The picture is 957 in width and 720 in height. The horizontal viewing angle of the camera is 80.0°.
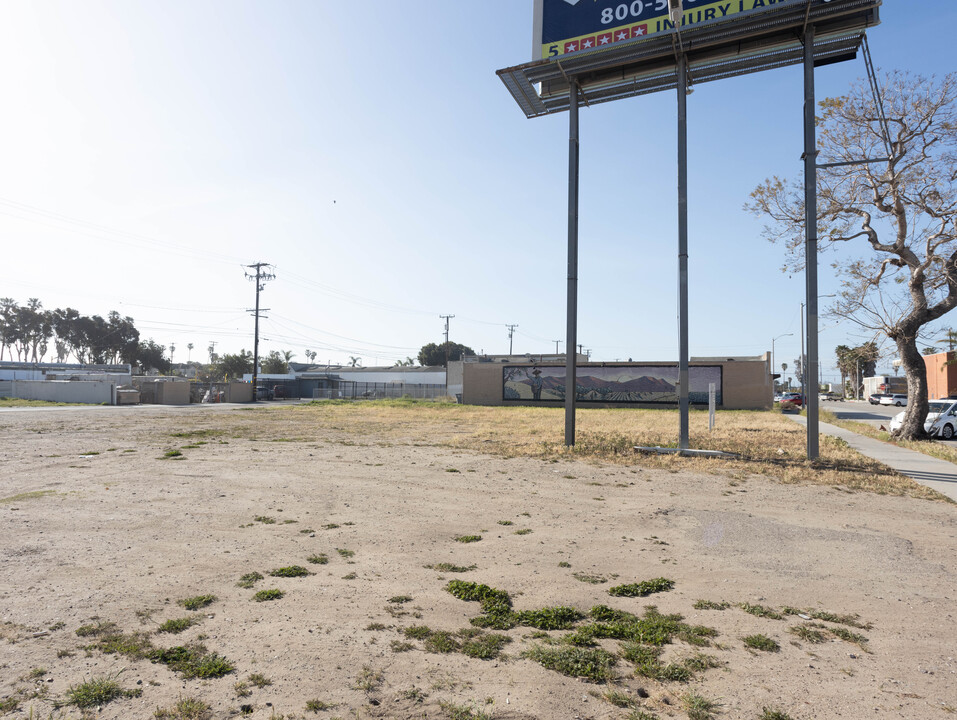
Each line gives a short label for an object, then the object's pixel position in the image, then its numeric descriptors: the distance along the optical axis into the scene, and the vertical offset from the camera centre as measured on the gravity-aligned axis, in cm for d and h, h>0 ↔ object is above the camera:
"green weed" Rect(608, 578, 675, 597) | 475 -173
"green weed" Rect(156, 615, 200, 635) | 387 -170
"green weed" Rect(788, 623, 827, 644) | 390 -172
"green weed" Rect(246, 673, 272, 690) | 320 -171
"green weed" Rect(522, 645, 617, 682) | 338 -171
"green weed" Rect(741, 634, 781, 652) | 374 -171
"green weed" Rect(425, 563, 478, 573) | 531 -174
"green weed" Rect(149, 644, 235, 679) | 331 -170
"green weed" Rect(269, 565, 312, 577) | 508 -172
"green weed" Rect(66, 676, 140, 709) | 299 -169
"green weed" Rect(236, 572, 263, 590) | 478 -172
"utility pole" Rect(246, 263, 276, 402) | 5831 +1055
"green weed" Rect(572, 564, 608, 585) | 504 -174
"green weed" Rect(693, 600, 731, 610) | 445 -173
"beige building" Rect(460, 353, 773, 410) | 4147 +12
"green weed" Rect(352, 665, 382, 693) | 320 -172
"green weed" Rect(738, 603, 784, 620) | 429 -172
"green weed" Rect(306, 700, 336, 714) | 297 -172
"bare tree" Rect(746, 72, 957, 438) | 1652 +522
